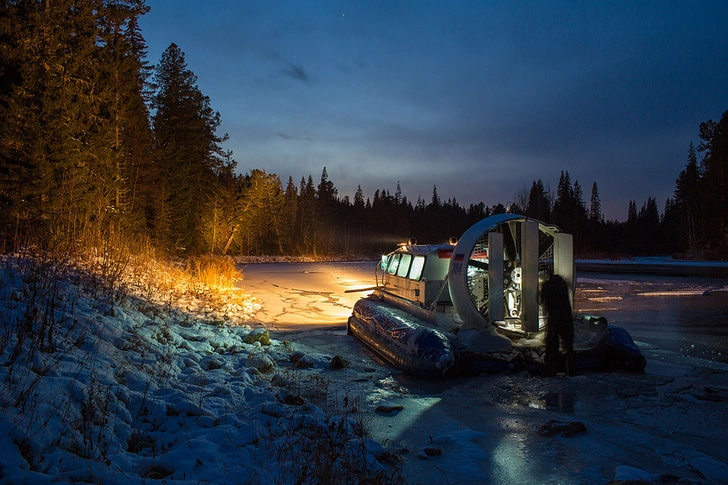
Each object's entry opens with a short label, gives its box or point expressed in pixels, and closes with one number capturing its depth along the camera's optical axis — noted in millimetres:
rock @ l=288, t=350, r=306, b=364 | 8188
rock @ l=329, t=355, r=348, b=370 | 8141
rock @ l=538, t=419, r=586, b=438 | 5247
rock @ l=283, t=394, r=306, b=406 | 5656
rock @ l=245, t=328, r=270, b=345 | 9238
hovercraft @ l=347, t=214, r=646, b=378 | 7836
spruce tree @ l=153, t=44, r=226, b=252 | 36312
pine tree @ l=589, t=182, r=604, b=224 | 100250
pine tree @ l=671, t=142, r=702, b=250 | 63719
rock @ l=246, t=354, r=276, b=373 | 7198
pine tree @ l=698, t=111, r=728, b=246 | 51000
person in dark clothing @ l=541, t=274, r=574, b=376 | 7645
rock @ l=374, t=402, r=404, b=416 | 5996
